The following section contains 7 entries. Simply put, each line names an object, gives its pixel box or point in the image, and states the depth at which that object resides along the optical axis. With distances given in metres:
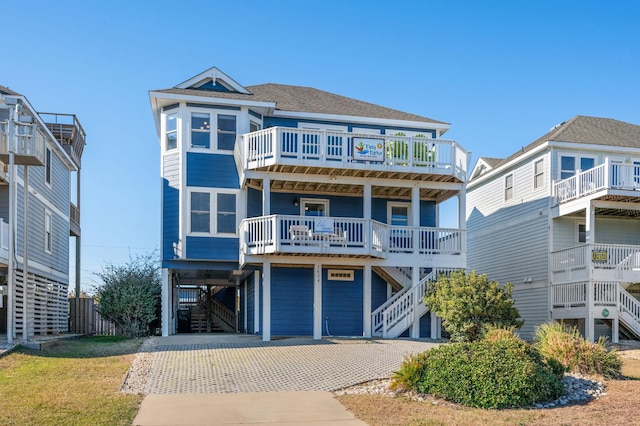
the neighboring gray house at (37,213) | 17.28
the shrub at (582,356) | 11.95
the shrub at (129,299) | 21.33
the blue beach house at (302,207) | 19.56
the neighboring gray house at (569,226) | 21.11
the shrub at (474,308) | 18.05
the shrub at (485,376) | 9.66
